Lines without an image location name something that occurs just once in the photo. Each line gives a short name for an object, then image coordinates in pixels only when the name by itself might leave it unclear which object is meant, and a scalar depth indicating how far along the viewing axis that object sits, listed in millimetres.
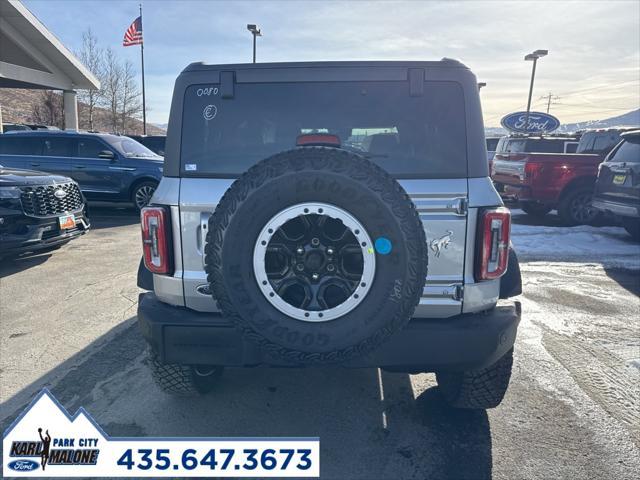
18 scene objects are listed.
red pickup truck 9492
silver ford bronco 1979
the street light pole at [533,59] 24245
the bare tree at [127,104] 33875
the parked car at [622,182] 7314
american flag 23136
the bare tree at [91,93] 31234
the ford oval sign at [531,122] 27047
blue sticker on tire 1962
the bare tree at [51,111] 28931
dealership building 16094
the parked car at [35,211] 5391
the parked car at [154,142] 15281
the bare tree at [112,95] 32781
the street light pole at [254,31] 20750
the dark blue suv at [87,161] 9750
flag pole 30109
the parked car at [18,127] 16000
